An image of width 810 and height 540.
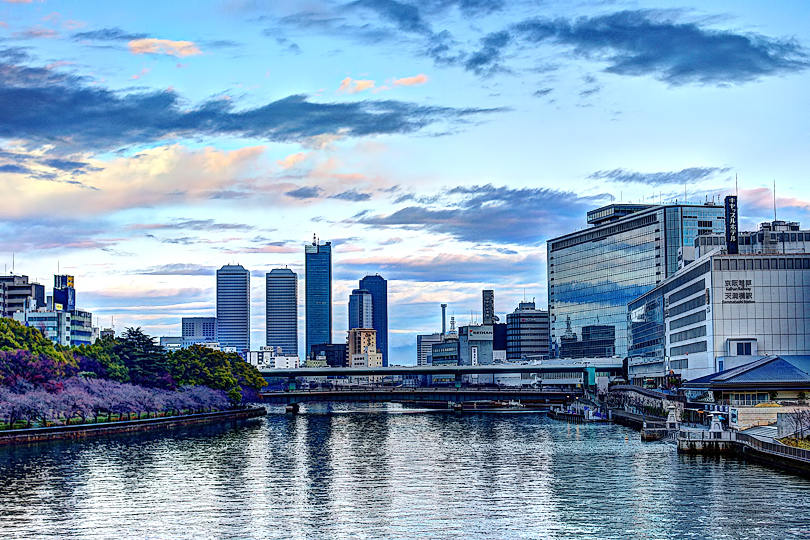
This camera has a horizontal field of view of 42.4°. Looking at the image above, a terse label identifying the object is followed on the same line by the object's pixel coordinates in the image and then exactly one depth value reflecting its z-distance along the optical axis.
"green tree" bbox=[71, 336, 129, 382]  195.12
